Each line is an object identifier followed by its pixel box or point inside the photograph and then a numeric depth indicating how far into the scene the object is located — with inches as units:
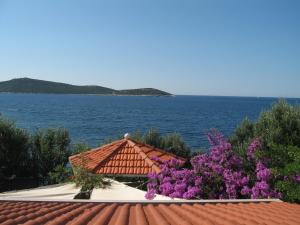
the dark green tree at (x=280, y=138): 354.9
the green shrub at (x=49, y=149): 936.9
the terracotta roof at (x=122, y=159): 573.9
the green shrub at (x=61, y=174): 705.7
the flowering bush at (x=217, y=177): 431.5
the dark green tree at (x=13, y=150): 873.5
